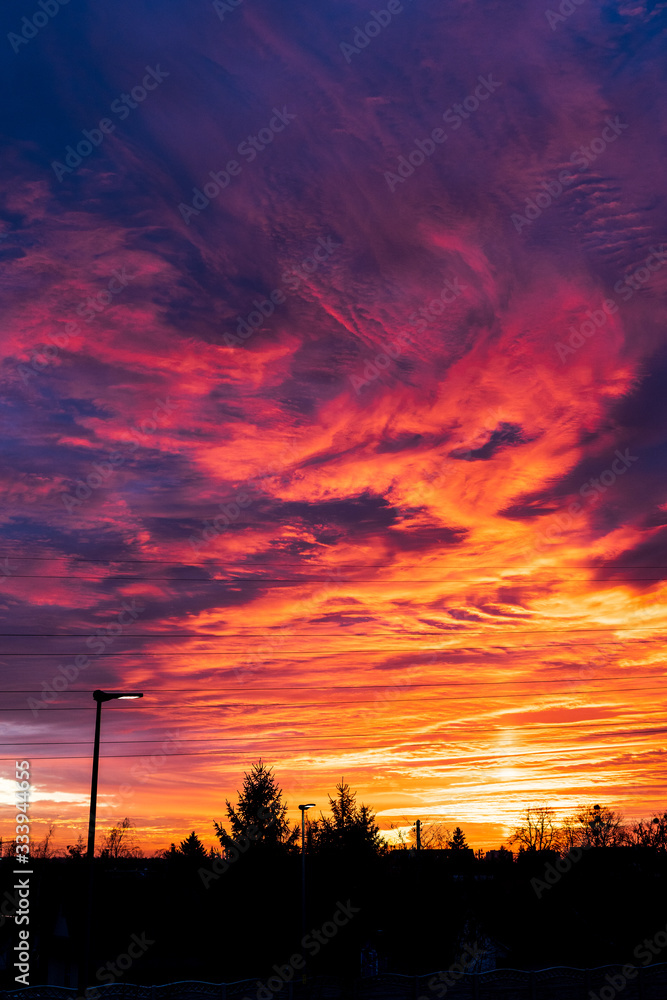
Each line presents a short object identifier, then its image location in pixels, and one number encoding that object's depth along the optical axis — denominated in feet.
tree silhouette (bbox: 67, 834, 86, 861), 324.76
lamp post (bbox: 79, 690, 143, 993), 91.76
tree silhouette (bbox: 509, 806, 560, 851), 297.33
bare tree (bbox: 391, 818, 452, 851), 295.09
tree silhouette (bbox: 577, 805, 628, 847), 288.71
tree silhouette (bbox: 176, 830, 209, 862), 413.24
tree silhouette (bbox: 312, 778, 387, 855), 228.84
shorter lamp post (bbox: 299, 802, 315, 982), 156.72
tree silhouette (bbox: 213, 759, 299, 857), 270.67
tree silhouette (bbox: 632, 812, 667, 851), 285.84
